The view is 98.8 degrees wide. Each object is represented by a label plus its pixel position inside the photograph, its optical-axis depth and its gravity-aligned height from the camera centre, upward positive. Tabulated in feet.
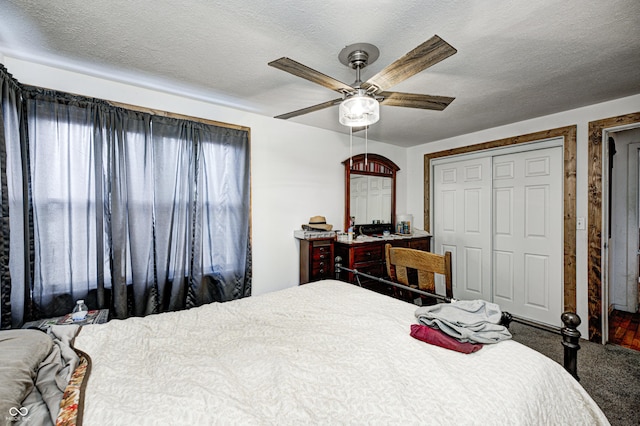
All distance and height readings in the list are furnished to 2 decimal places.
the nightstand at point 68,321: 6.12 -2.50
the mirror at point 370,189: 12.98 +1.07
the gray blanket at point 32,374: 2.66 -1.91
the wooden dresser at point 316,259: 10.58 -1.92
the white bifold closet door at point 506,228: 10.57 -0.76
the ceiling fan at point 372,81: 4.40 +2.47
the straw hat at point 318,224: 11.27 -0.56
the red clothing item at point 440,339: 4.07 -2.02
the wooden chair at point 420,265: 6.33 -1.38
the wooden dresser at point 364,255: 10.90 -1.82
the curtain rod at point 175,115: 7.81 +3.01
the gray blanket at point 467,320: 4.28 -1.86
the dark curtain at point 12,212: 5.78 -0.02
